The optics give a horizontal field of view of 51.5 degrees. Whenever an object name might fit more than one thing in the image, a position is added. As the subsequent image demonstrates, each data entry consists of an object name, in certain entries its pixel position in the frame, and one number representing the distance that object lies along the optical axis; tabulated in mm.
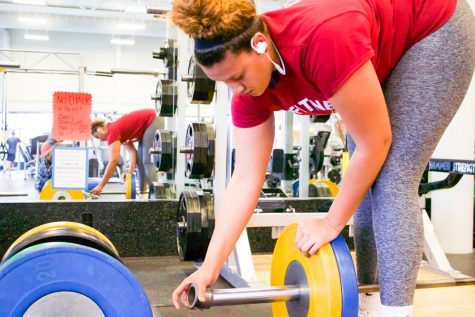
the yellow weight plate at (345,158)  2968
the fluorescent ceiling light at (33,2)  8958
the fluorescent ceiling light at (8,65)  3666
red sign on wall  2844
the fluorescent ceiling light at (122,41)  11102
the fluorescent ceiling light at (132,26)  10727
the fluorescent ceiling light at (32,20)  10125
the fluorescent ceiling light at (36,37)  10606
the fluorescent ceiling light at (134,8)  8758
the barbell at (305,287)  930
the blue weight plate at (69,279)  892
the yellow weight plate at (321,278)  928
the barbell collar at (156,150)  3137
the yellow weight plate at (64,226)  1111
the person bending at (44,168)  3888
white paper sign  2717
